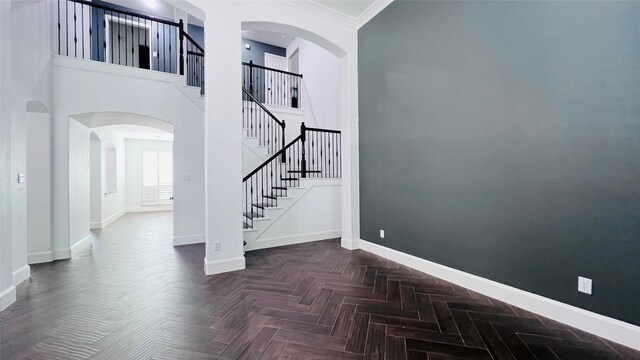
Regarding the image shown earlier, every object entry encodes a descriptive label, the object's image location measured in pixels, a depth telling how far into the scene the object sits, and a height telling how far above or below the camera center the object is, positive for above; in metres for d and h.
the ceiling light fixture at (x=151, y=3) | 6.70 +4.74
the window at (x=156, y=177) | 9.77 +0.11
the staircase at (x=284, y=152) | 5.00 +0.67
